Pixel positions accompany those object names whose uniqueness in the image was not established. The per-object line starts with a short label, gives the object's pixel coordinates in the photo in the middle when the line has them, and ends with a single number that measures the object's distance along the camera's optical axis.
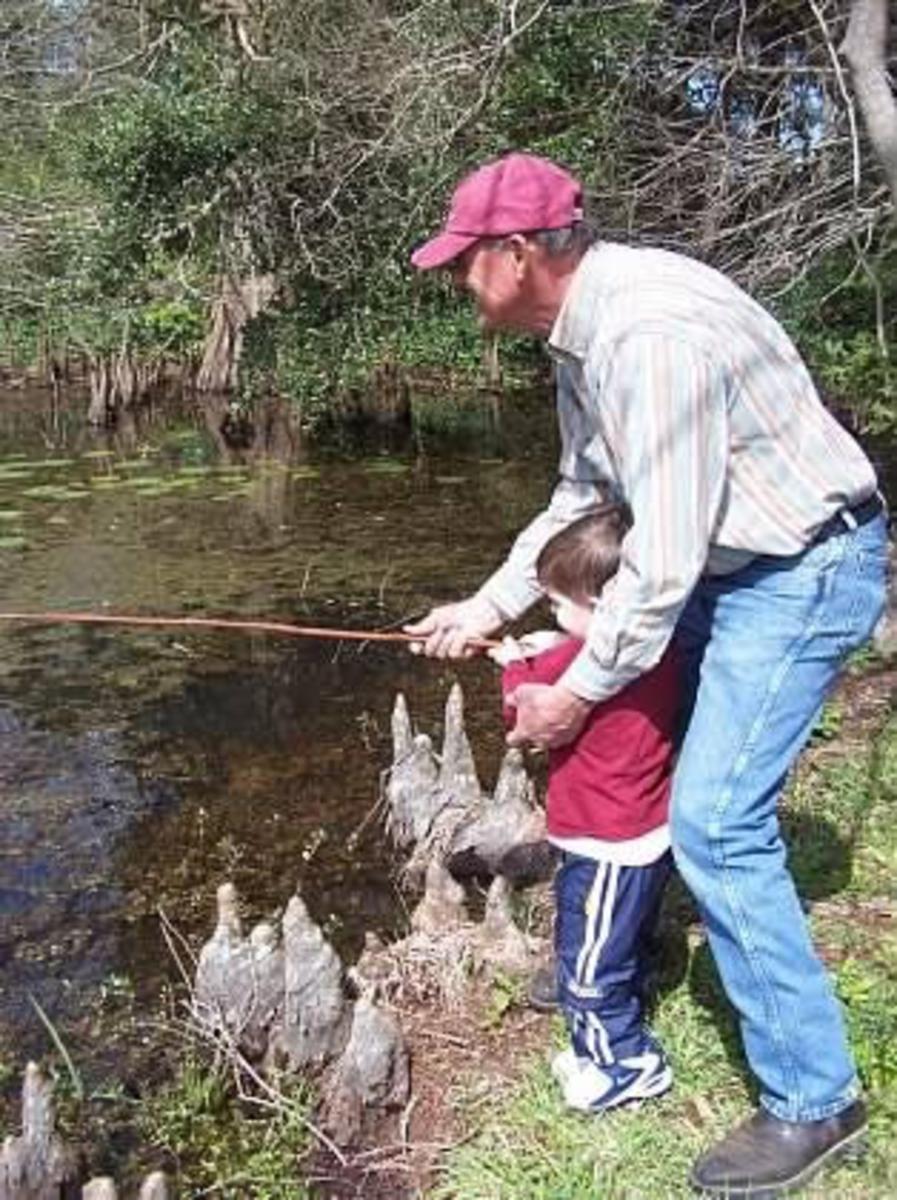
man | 2.22
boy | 2.68
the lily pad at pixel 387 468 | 12.64
